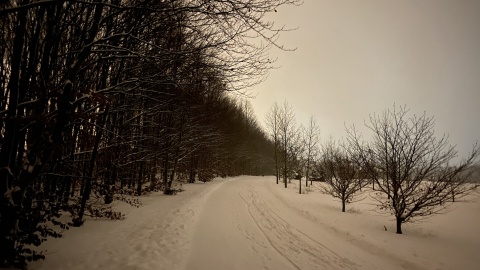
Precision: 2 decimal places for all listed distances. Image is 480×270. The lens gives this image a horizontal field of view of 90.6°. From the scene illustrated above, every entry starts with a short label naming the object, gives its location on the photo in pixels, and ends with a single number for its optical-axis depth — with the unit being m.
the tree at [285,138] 29.16
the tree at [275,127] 31.33
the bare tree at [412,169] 8.60
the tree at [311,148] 25.02
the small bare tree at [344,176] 13.45
